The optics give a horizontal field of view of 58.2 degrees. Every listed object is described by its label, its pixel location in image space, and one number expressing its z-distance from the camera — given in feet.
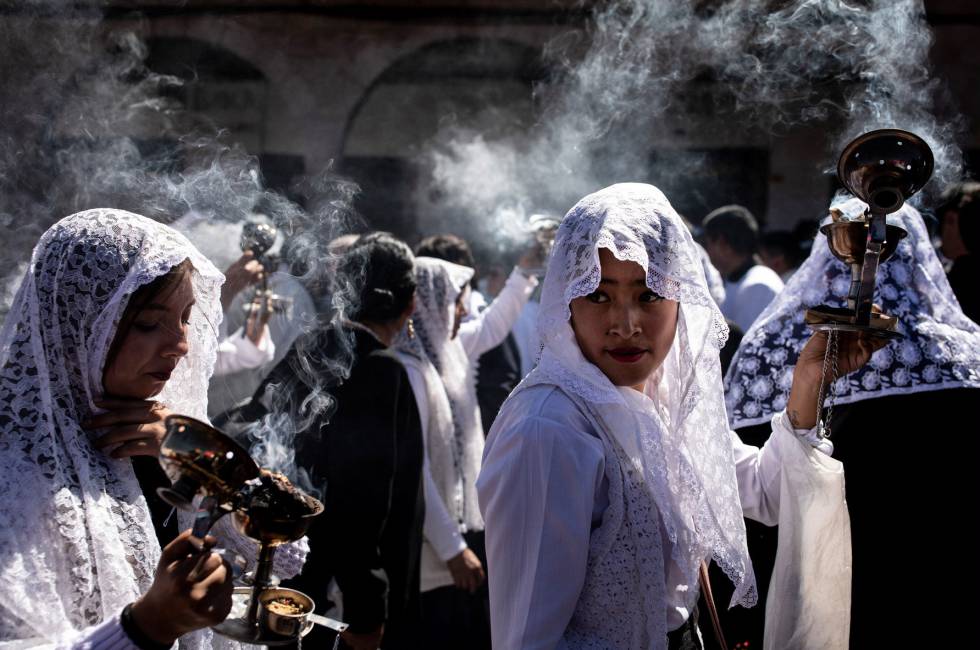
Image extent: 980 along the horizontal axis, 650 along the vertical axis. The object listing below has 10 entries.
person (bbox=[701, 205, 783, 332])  21.06
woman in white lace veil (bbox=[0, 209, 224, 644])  6.34
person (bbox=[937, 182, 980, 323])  15.34
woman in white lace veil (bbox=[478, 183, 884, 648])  6.64
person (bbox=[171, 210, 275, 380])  14.87
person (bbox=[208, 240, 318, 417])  16.92
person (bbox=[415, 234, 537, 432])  20.20
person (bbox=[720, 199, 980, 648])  10.27
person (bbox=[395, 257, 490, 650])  14.79
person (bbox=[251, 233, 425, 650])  12.14
